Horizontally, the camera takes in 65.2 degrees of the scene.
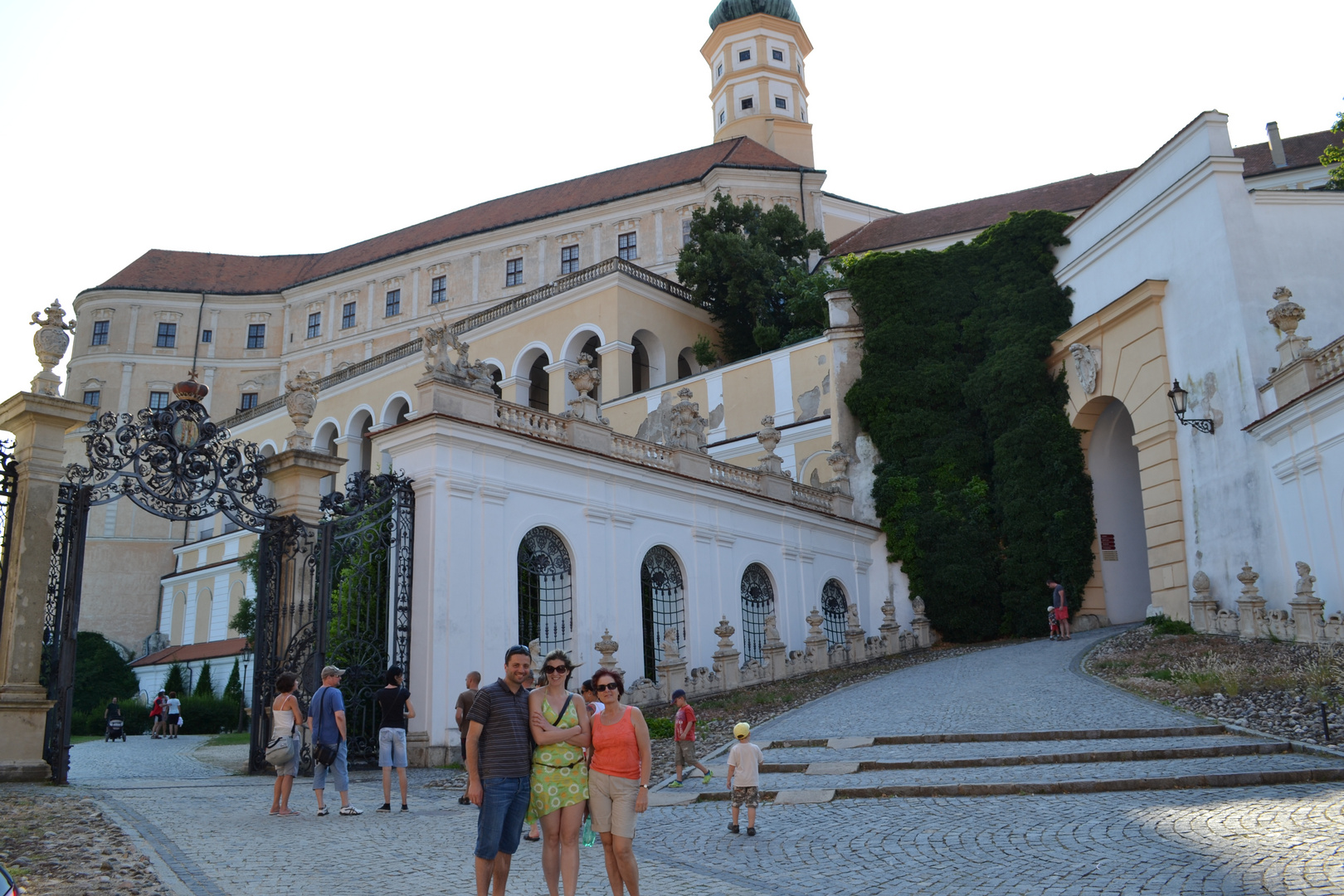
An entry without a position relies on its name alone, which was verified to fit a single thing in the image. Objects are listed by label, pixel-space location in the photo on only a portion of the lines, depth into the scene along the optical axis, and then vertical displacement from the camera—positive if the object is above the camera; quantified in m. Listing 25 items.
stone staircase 10.35 -1.08
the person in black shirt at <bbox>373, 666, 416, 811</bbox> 10.90 -0.51
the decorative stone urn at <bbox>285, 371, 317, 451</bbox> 15.66 +4.02
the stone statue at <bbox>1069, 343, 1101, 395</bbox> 27.67 +7.74
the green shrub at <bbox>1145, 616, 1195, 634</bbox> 22.72 +0.75
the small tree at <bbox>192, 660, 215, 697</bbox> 44.74 -0.05
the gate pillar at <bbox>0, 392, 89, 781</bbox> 12.16 +1.32
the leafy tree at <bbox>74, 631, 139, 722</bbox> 46.88 +0.42
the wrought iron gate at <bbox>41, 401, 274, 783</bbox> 12.70 +2.57
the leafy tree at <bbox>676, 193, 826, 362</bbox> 41.72 +16.09
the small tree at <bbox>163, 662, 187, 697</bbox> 46.41 +0.11
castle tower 63.03 +35.75
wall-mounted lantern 22.58 +5.38
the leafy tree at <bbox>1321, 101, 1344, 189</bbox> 30.17 +14.20
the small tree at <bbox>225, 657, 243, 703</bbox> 41.53 -0.18
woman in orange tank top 6.41 -0.64
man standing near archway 26.14 +1.44
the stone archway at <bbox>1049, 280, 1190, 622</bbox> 24.84 +6.20
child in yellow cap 9.24 -0.87
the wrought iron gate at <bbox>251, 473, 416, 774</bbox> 15.15 +1.21
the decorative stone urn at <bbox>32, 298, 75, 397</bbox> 13.35 +4.36
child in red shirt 12.19 -0.69
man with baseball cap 10.35 -0.48
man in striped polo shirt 6.16 -0.56
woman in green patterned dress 6.27 -0.56
